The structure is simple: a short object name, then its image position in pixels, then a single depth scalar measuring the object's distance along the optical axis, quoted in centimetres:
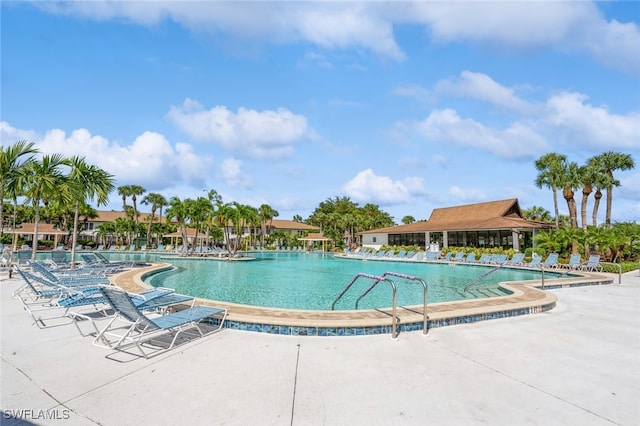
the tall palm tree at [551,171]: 3102
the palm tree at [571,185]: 2888
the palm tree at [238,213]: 3178
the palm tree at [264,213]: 5405
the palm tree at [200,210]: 3306
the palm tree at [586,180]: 2808
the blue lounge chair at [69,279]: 779
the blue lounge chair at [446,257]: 2550
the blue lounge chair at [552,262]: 1830
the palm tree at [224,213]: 3133
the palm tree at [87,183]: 1388
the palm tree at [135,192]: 5197
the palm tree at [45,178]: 1280
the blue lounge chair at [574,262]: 1733
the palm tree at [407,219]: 7075
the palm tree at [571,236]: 2042
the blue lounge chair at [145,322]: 462
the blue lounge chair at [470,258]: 2398
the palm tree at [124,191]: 5157
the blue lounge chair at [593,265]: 1639
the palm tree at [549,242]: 2122
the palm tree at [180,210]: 3316
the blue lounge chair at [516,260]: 2086
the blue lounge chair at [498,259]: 2192
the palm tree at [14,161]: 1154
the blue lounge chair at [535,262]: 1919
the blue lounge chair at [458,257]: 2459
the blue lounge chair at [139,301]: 590
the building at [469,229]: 2920
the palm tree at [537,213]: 5178
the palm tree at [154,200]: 5234
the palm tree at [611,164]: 3005
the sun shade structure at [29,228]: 3690
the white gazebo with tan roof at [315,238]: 4734
